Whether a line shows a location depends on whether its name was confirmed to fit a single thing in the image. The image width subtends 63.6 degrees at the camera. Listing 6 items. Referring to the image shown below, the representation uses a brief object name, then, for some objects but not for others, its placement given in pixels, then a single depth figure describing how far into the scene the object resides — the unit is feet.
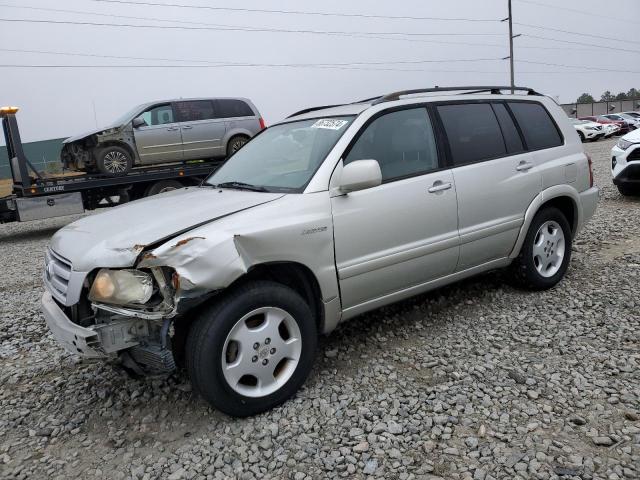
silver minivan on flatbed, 33.01
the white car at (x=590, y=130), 87.56
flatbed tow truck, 30.81
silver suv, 8.37
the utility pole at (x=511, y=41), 107.55
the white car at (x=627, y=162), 25.45
